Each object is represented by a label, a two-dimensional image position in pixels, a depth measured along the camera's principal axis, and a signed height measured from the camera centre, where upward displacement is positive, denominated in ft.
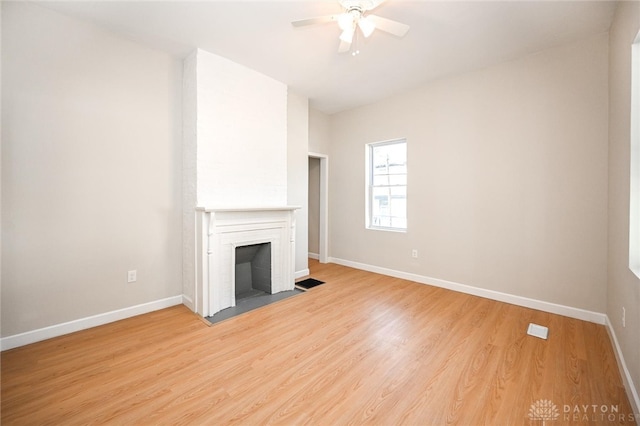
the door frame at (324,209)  17.10 +0.03
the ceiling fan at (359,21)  6.97 +5.11
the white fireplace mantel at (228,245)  9.55 -1.41
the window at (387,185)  14.28 +1.36
